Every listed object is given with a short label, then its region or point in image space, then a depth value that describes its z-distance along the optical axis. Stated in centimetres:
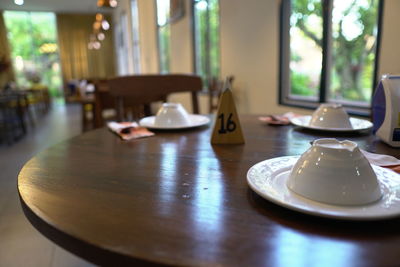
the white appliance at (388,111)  82
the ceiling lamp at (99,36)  914
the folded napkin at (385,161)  63
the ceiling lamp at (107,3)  497
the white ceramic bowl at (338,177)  44
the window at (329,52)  226
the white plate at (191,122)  105
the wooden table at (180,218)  35
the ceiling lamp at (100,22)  690
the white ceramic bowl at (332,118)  96
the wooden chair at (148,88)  145
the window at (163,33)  589
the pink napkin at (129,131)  98
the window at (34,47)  984
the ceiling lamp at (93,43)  980
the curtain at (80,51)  1030
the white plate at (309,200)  41
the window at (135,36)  795
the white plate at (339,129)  95
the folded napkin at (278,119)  114
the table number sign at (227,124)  87
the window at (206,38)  427
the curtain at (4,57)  937
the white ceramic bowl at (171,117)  107
